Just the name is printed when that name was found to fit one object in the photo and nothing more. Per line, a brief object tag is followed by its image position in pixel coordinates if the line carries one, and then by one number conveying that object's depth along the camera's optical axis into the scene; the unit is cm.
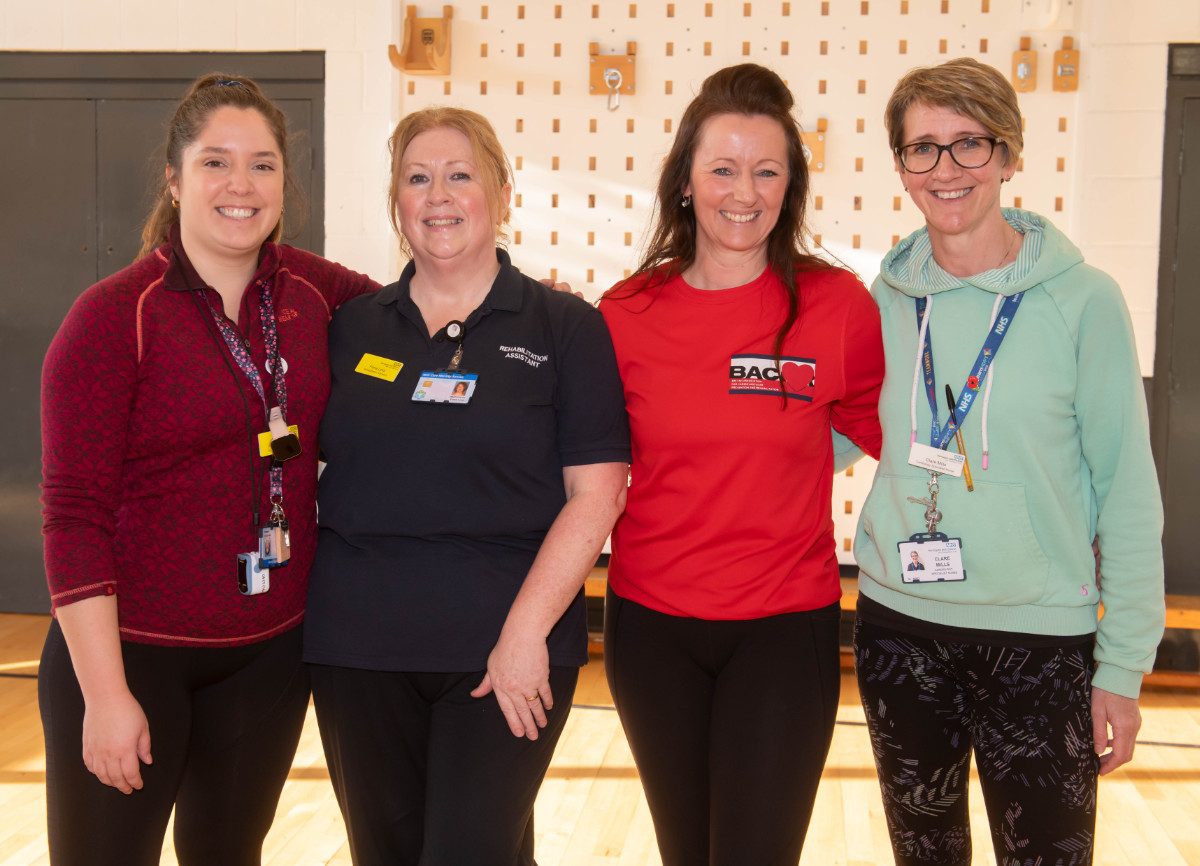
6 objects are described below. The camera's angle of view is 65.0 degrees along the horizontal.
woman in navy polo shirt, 162
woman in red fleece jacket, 154
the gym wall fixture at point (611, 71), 432
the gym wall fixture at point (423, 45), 427
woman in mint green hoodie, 162
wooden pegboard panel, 423
